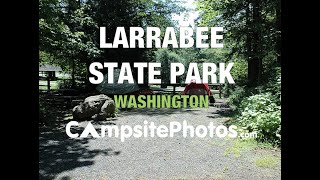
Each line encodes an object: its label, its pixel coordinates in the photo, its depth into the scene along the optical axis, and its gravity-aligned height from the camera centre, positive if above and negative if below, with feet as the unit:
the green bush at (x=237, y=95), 28.13 -0.83
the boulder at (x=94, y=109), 27.01 -2.44
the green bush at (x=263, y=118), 17.50 -2.37
